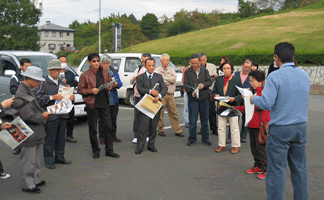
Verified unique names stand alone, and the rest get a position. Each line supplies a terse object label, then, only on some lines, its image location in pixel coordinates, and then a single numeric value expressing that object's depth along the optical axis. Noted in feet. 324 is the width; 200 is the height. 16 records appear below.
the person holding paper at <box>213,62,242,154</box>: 19.97
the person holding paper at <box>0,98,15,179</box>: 11.79
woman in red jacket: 14.70
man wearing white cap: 12.98
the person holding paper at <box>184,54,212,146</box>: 21.99
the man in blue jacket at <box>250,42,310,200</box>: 10.48
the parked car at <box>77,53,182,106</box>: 39.14
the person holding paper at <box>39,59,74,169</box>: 16.79
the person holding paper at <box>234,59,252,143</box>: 23.38
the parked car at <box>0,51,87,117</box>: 27.55
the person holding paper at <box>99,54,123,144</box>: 21.62
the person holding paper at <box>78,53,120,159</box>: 18.34
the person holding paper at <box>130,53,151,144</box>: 22.41
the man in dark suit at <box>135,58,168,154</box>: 20.17
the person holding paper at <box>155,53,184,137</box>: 25.03
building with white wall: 308.97
